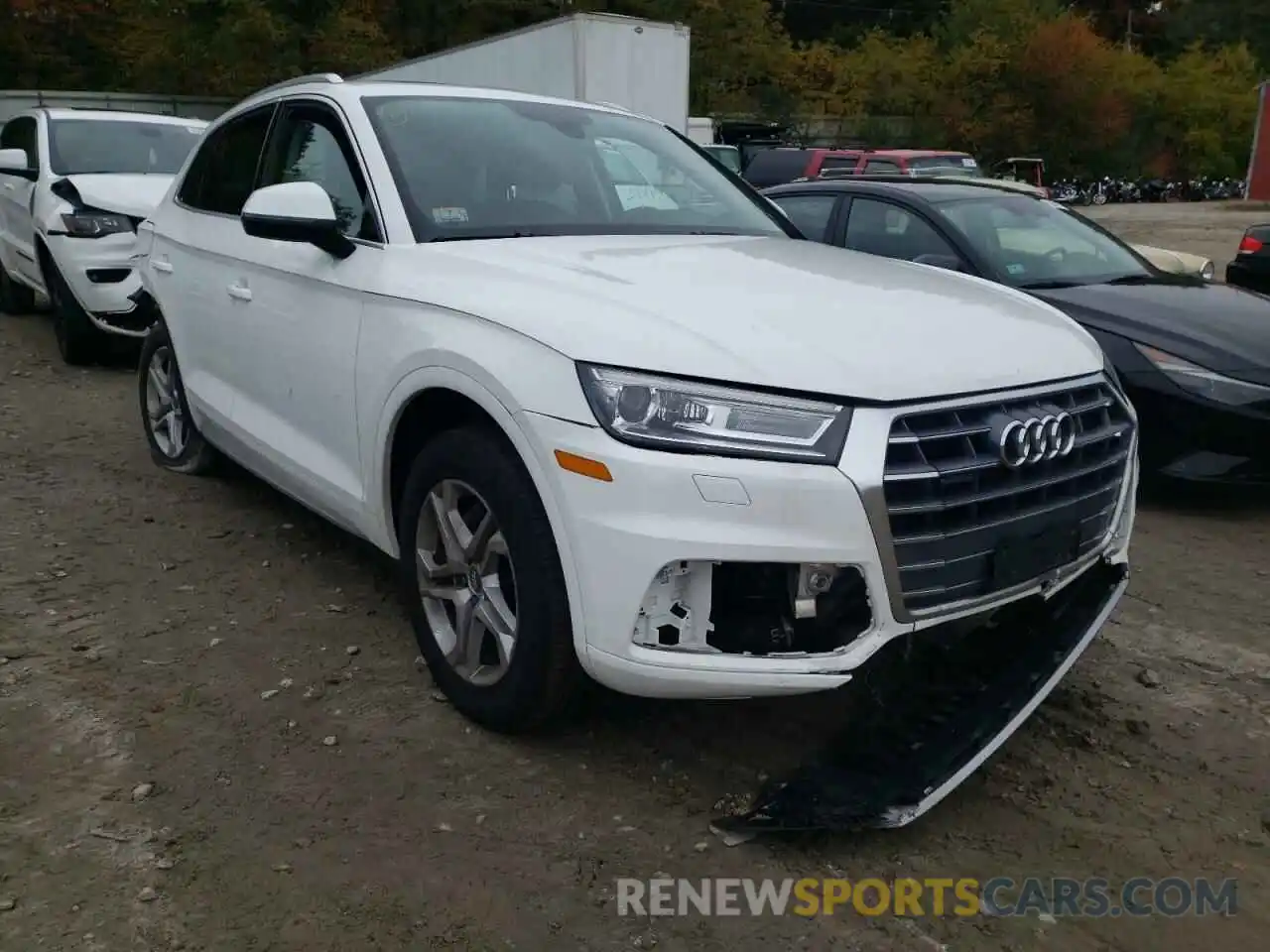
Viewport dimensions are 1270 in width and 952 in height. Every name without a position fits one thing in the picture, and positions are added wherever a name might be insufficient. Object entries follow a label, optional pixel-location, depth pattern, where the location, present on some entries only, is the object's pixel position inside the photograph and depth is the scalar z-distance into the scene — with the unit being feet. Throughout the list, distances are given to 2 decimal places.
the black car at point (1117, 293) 16.35
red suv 59.41
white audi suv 8.02
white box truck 45.16
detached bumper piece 8.39
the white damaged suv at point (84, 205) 24.79
